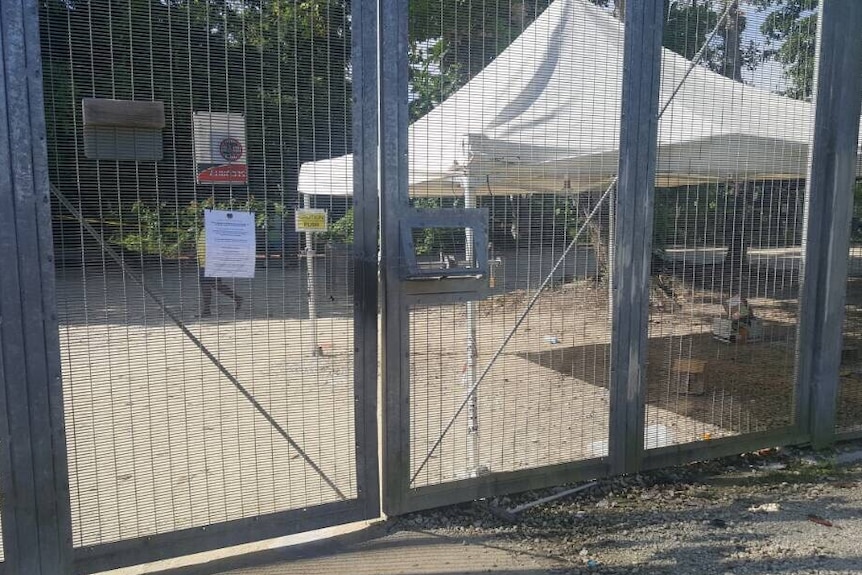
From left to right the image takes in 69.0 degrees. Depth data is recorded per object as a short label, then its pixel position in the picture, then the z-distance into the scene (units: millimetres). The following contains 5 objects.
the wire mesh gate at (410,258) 2822
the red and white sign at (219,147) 2869
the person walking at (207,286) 2912
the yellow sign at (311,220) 3037
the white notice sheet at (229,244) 2900
